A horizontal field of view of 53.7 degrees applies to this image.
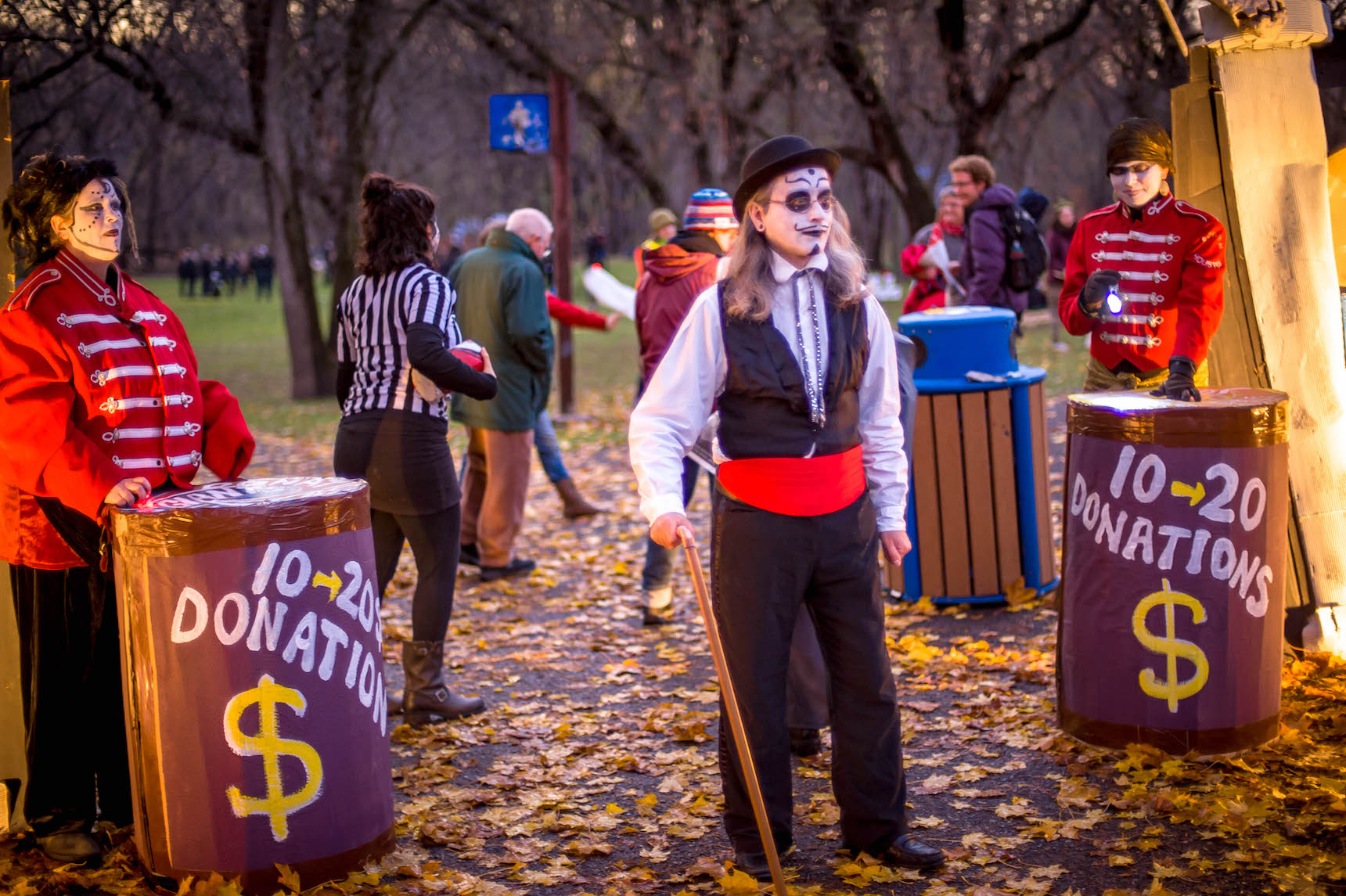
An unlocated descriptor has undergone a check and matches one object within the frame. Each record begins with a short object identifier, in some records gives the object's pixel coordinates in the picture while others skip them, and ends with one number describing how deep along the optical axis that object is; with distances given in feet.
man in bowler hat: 12.30
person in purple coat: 26.99
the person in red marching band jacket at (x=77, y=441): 12.60
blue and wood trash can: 21.15
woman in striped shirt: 16.65
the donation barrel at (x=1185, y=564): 14.32
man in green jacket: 25.59
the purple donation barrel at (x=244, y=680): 12.03
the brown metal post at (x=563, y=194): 45.29
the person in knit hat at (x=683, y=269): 20.93
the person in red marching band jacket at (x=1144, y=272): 16.92
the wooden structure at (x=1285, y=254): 17.65
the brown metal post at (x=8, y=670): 14.26
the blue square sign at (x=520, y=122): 43.96
